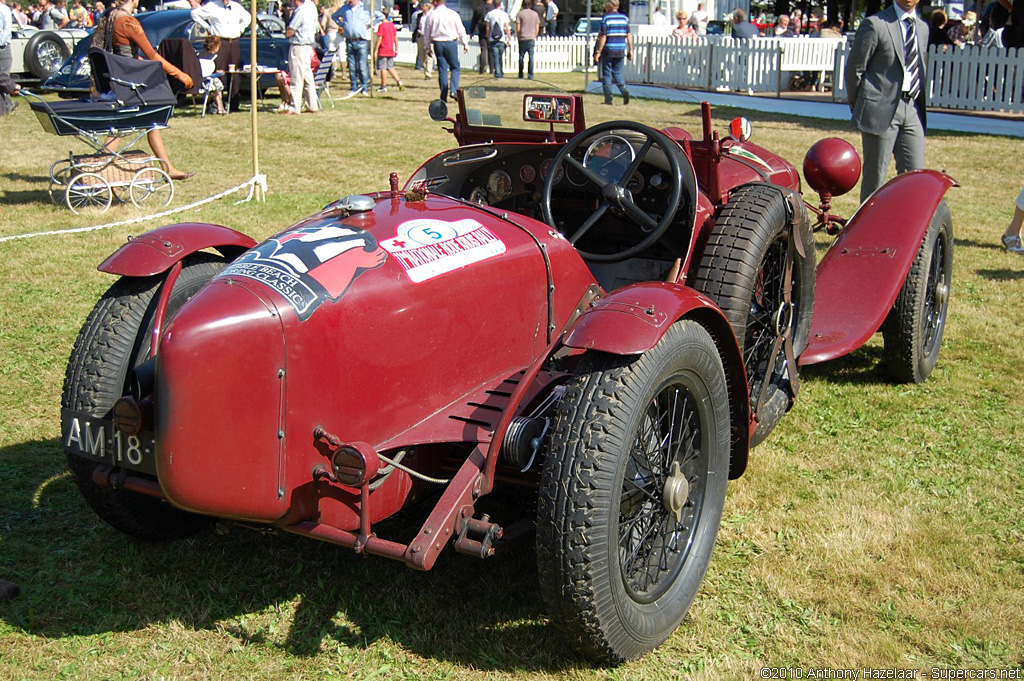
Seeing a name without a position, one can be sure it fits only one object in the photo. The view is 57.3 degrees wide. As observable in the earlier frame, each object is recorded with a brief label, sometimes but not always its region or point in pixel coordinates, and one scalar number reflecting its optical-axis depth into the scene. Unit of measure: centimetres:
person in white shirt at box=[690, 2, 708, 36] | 2643
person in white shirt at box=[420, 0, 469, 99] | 1600
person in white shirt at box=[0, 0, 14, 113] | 1046
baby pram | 832
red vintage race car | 247
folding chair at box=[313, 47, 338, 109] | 1681
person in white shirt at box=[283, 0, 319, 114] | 1435
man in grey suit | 662
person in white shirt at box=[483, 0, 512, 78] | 1931
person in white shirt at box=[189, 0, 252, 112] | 1466
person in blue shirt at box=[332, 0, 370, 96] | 1717
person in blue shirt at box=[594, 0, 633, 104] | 1623
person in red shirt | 1839
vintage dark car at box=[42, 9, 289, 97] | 1479
